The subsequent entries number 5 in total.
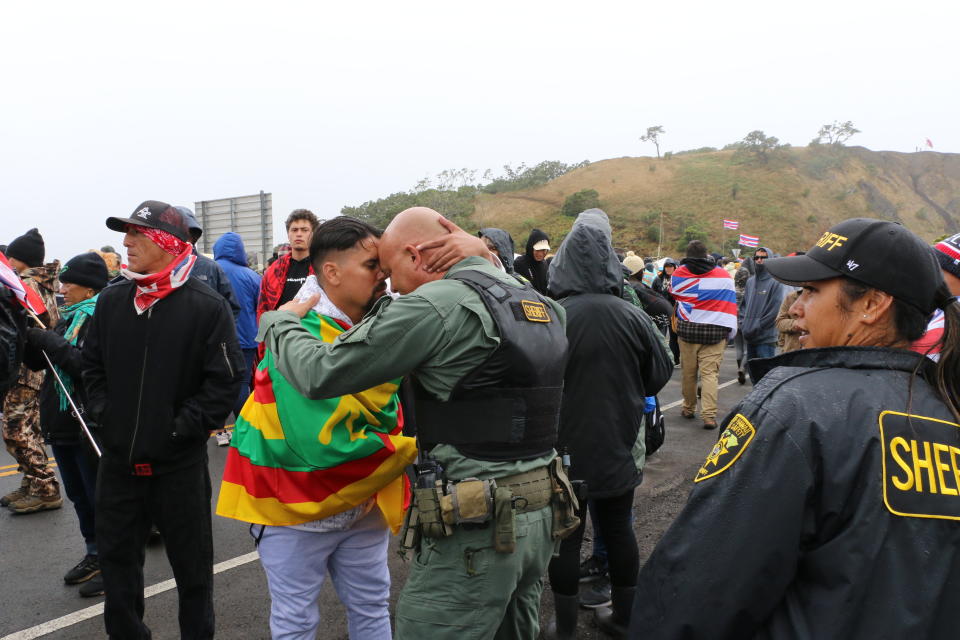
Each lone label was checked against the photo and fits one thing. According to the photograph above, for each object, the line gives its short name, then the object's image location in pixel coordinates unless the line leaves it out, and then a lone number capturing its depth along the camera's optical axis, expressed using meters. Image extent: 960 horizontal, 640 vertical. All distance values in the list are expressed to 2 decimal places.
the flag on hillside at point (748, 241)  17.98
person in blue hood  6.81
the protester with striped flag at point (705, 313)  7.52
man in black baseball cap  2.77
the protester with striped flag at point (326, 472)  2.16
